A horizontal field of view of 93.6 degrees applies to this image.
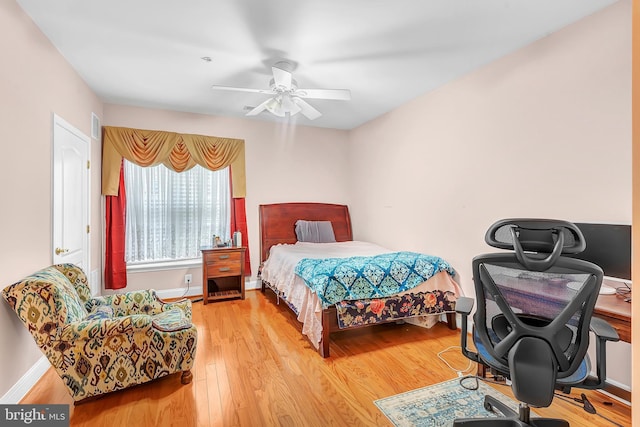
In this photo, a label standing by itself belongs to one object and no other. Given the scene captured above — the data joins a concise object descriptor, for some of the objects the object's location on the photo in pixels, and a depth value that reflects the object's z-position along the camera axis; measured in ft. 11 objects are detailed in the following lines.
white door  8.27
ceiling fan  8.77
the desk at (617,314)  5.16
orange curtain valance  12.28
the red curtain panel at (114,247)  12.31
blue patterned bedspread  8.64
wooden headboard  15.10
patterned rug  5.96
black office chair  4.27
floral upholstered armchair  5.90
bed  8.73
